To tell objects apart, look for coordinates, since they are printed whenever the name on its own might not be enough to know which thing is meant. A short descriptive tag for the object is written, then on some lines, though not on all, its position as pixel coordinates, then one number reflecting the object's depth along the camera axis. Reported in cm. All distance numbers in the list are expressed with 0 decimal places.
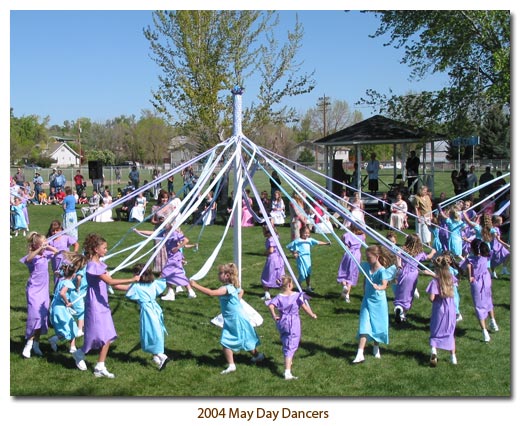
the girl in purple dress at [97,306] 645
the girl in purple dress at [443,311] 679
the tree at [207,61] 2150
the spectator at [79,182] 2695
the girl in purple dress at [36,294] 712
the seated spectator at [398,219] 1528
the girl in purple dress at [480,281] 776
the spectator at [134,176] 2478
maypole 765
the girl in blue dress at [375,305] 692
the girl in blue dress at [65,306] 703
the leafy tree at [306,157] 5943
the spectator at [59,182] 2647
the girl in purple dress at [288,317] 640
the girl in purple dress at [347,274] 950
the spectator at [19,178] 2569
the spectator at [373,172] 2047
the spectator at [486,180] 1777
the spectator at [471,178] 2006
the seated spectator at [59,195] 2651
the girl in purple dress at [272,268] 920
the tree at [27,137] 5916
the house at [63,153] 7312
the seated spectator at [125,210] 2069
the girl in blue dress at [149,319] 658
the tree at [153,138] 6499
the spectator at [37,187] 2683
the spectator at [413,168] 1958
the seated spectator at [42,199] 2680
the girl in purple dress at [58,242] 851
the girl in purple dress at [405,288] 830
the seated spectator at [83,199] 2509
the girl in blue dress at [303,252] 942
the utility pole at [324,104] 5169
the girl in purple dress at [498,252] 1034
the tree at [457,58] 1581
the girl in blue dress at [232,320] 654
